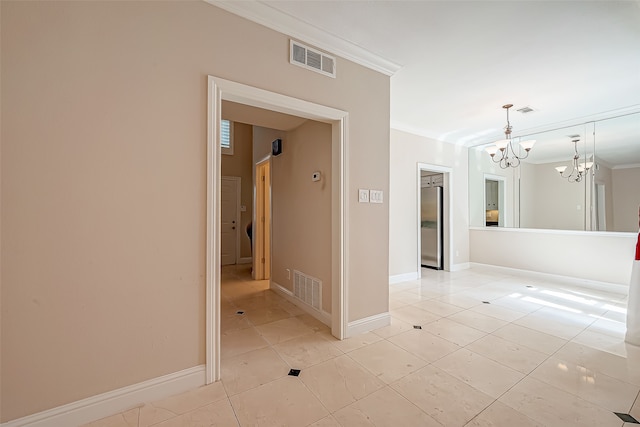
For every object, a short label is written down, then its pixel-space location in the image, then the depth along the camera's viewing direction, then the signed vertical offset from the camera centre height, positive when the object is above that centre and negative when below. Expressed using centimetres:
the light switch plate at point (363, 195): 252 +21
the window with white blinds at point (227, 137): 628 +203
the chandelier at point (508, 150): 387 +117
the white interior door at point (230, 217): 617 -1
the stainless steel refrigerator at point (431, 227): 545 -24
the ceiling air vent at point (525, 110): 381 +165
